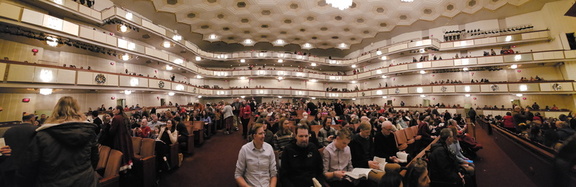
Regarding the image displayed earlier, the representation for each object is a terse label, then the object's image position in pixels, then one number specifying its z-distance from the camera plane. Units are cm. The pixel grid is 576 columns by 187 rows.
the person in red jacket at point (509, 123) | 886
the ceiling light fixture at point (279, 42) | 2611
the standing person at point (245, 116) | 845
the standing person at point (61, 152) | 180
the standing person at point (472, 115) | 1295
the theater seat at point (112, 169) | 300
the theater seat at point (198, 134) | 747
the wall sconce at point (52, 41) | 1018
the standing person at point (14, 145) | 209
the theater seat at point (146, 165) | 395
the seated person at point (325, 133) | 468
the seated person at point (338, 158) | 294
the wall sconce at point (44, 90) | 950
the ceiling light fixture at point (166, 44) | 1731
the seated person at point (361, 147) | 353
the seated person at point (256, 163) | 267
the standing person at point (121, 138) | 370
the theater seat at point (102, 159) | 332
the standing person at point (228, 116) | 955
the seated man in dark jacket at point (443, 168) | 319
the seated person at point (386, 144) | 389
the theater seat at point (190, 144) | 639
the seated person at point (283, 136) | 444
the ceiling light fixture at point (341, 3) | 1366
